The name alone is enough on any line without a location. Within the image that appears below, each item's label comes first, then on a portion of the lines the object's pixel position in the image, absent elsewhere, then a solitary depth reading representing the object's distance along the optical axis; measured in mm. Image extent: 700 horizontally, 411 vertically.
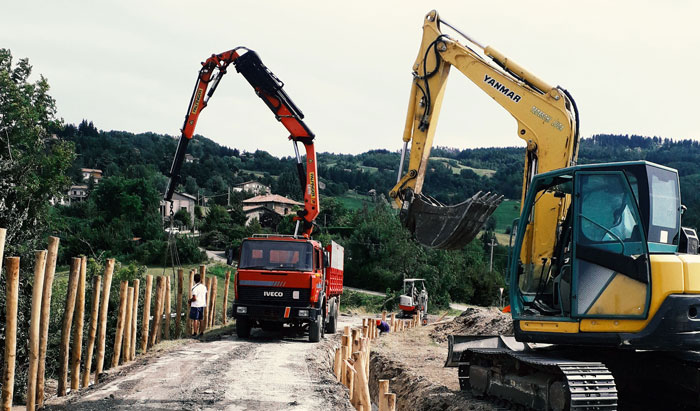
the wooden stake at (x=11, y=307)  9938
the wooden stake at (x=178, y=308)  19000
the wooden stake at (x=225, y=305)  23661
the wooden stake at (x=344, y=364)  12797
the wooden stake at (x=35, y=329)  10422
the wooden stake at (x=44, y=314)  10867
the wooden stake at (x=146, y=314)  16531
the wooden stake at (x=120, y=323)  14328
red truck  17266
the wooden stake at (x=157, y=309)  17306
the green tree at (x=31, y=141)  28569
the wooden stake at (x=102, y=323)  13445
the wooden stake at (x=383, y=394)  8109
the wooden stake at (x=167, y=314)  18297
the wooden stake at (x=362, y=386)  9875
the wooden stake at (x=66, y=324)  12021
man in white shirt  18422
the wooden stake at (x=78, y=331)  12242
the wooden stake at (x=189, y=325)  19547
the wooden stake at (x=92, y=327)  12688
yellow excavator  8102
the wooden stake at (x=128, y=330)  14781
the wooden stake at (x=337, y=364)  13405
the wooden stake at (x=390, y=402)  7898
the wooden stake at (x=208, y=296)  19809
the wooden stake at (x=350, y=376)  11758
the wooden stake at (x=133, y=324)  15242
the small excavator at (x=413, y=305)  32625
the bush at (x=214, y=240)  77188
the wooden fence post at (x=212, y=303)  22062
